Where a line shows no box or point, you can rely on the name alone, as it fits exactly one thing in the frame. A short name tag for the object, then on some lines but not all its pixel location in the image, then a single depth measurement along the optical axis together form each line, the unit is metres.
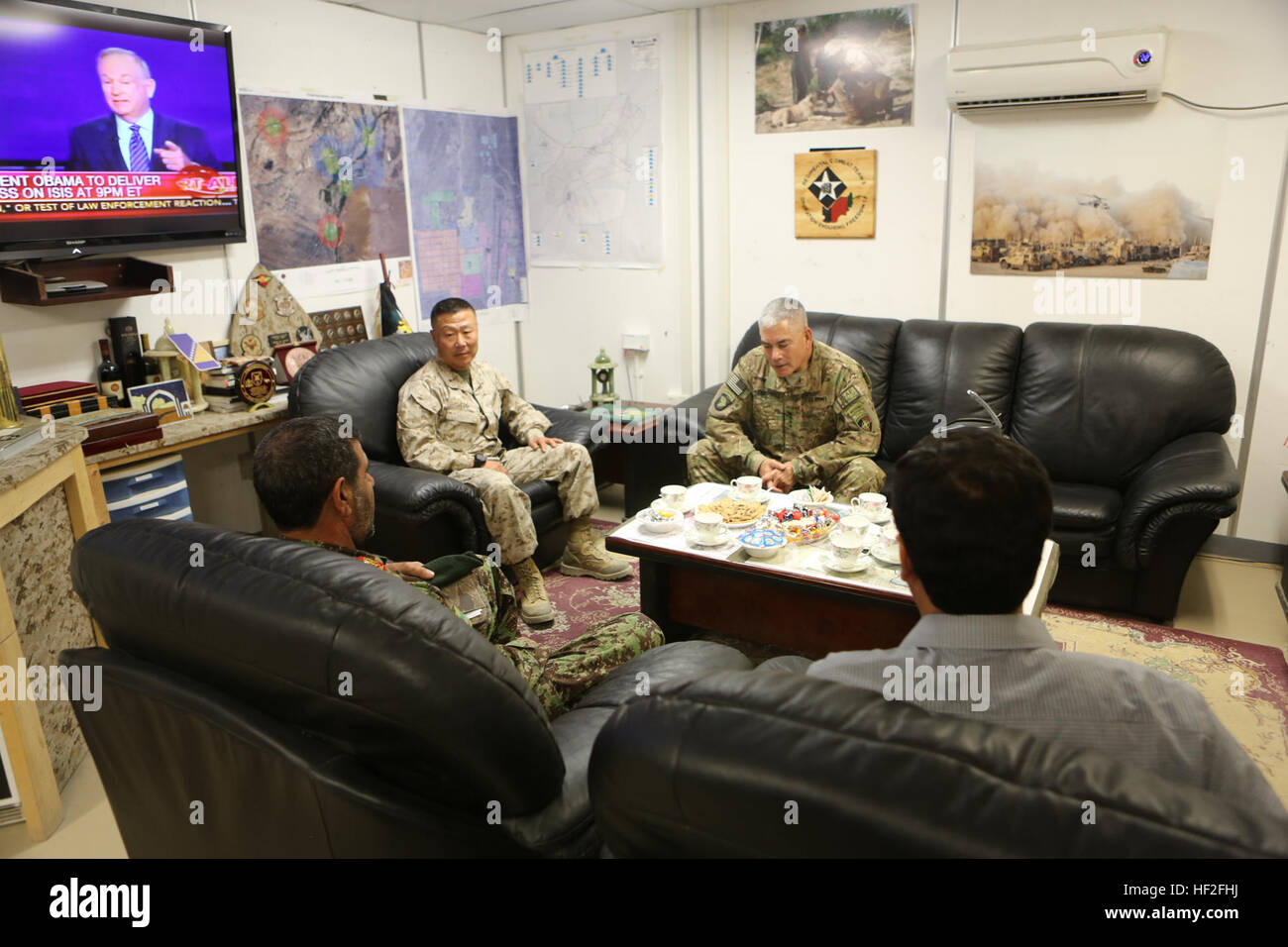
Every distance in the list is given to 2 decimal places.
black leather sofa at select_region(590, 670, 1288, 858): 0.80
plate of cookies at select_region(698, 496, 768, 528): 2.80
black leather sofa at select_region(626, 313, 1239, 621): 3.07
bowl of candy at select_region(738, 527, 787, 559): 2.58
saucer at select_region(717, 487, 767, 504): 2.97
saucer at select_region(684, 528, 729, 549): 2.69
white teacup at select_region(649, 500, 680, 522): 2.86
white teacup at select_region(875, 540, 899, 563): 2.48
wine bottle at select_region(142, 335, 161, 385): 3.50
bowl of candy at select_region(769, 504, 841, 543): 2.69
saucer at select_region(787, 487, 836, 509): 2.91
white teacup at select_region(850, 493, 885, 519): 2.78
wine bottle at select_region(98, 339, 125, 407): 3.34
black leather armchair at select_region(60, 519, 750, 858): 1.26
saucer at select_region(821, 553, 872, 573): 2.46
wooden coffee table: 2.43
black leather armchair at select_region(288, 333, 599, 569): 3.22
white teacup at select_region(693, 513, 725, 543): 2.69
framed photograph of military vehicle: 3.55
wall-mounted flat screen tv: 2.91
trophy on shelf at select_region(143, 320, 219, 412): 3.48
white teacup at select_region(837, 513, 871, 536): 2.58
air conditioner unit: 3.42
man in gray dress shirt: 1.06
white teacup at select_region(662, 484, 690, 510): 2.97
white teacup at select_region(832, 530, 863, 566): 2.46
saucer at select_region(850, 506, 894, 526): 2.75
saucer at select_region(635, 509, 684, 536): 2.81
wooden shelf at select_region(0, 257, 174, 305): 3.04
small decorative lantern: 4.91
